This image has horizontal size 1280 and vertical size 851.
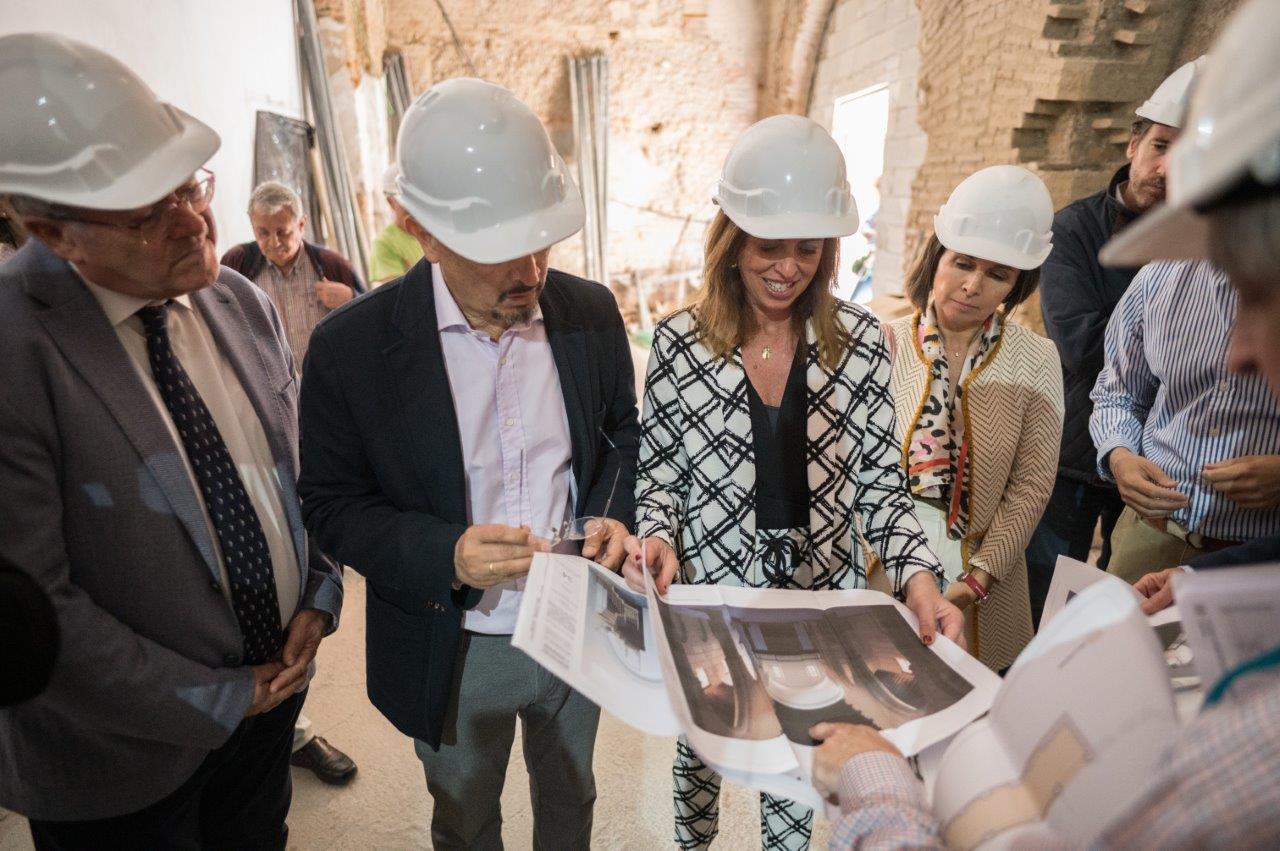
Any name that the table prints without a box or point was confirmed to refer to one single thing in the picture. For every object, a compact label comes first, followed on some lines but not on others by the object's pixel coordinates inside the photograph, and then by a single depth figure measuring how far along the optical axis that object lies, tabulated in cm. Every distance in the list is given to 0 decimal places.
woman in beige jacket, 191
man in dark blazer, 120
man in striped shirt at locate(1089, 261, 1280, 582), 162
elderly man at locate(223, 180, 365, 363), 312
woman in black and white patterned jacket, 148
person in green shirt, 396
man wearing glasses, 100
